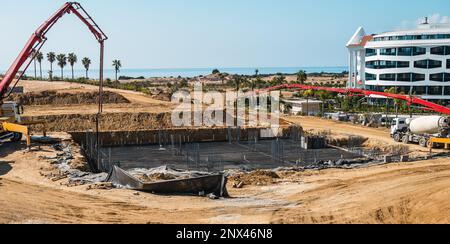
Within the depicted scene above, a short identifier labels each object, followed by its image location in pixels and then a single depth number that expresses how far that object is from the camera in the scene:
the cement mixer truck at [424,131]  34.78
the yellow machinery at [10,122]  29.84
